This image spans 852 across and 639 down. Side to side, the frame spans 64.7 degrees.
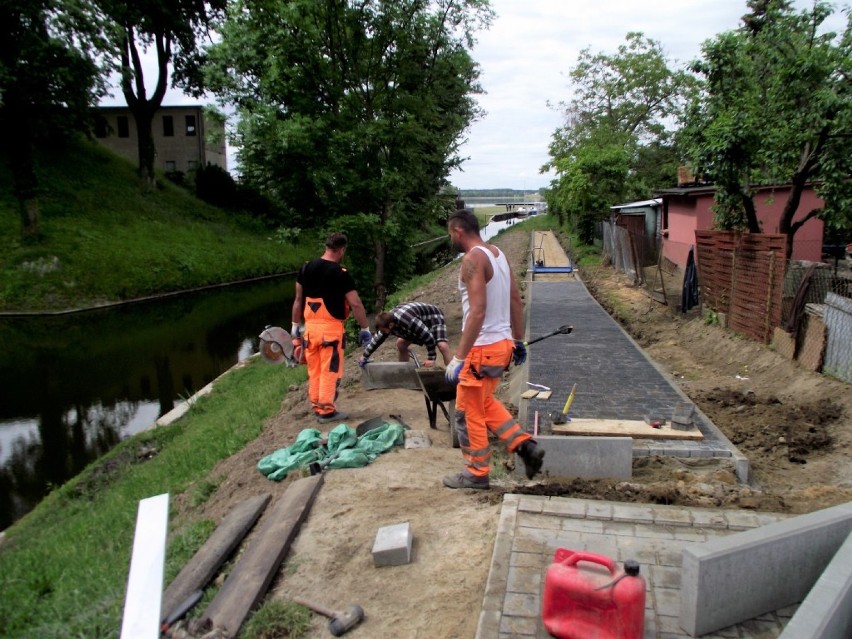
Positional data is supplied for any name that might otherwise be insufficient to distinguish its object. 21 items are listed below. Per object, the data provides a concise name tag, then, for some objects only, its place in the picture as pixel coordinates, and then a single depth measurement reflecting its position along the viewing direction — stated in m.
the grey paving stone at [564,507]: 4.42
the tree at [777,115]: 10.15
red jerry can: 3.03
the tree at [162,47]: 35.66
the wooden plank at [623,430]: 6.41
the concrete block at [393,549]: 3.98
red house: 15.66
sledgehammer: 3.47
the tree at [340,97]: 11.63
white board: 2.61
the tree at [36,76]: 24.42
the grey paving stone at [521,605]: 3.39
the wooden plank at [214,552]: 4.10
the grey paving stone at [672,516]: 4.28
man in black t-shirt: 6.77
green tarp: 5.81
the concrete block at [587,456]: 5.45
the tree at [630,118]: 33.09
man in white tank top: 4.62
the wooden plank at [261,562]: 3.73
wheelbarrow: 6.16
